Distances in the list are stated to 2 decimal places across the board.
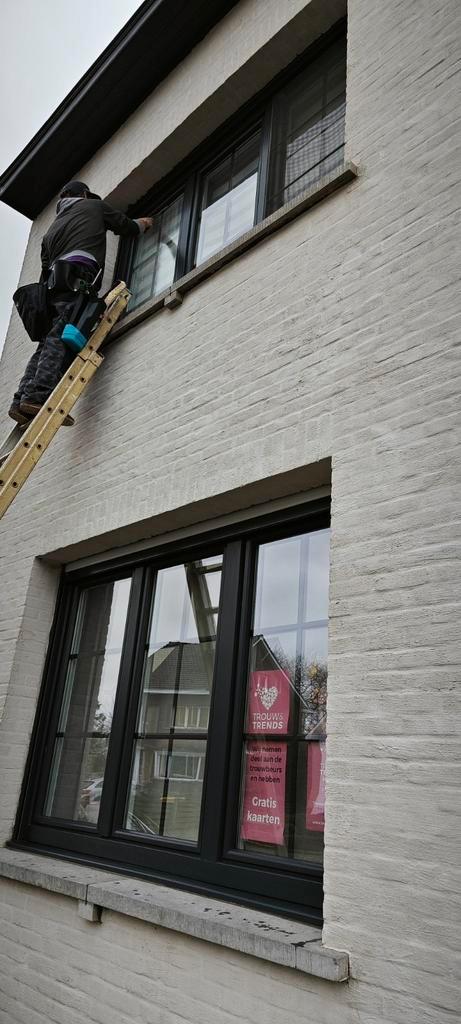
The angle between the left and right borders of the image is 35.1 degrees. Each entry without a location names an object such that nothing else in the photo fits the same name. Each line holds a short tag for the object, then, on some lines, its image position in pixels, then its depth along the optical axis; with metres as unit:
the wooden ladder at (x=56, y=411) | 4.30
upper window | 4.32
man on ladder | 4.71
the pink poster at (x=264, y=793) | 3.12
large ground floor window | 3.11
